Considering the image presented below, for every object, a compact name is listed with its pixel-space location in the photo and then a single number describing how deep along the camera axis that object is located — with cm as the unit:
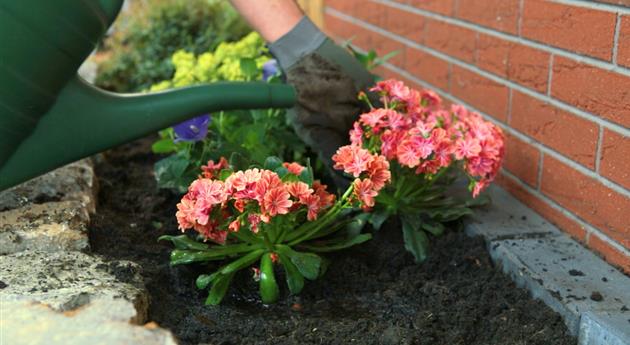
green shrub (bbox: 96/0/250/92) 338
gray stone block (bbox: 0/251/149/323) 122
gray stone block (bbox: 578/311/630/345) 129
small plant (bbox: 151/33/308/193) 181
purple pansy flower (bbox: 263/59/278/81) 216
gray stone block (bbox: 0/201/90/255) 150
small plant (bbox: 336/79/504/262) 165
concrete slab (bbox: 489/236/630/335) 142
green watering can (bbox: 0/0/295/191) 135
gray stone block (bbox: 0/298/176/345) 104
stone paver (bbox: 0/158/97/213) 170
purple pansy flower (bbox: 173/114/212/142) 179
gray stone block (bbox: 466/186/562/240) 175
